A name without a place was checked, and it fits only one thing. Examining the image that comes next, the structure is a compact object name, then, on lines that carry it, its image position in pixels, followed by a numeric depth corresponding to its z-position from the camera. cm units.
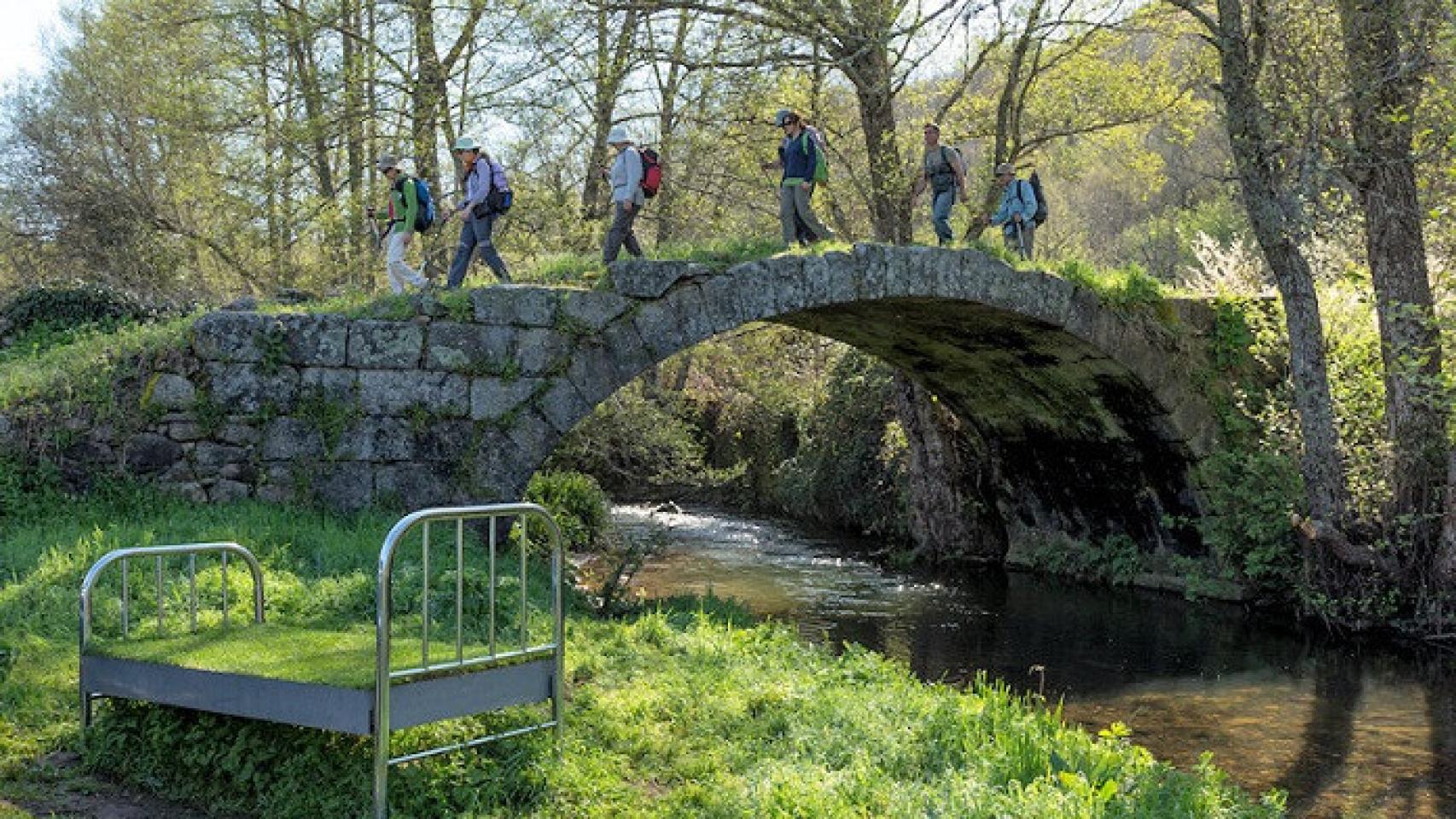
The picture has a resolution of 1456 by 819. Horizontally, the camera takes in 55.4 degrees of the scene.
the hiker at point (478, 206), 1023
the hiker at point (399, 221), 1072
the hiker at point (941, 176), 1270
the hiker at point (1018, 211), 1371
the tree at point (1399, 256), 1077
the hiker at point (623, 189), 1053
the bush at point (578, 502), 1470
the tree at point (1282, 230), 1105
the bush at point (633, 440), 1620
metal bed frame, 426
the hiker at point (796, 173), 1120
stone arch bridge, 906
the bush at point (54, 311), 1341
